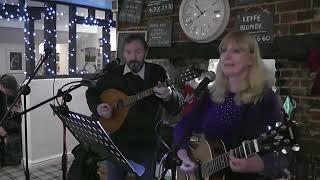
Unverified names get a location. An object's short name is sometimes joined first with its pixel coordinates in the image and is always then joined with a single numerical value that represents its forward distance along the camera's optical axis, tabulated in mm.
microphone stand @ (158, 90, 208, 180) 1827
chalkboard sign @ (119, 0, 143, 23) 3756
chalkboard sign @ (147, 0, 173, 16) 3428
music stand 1692
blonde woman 1528
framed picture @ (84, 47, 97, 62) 9680
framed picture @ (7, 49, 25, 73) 9391
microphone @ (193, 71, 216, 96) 1834
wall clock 2953
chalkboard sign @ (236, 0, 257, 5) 2773
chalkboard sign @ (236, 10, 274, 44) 2627
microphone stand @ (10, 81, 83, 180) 2246
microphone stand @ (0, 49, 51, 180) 2285
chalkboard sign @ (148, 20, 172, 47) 3457
